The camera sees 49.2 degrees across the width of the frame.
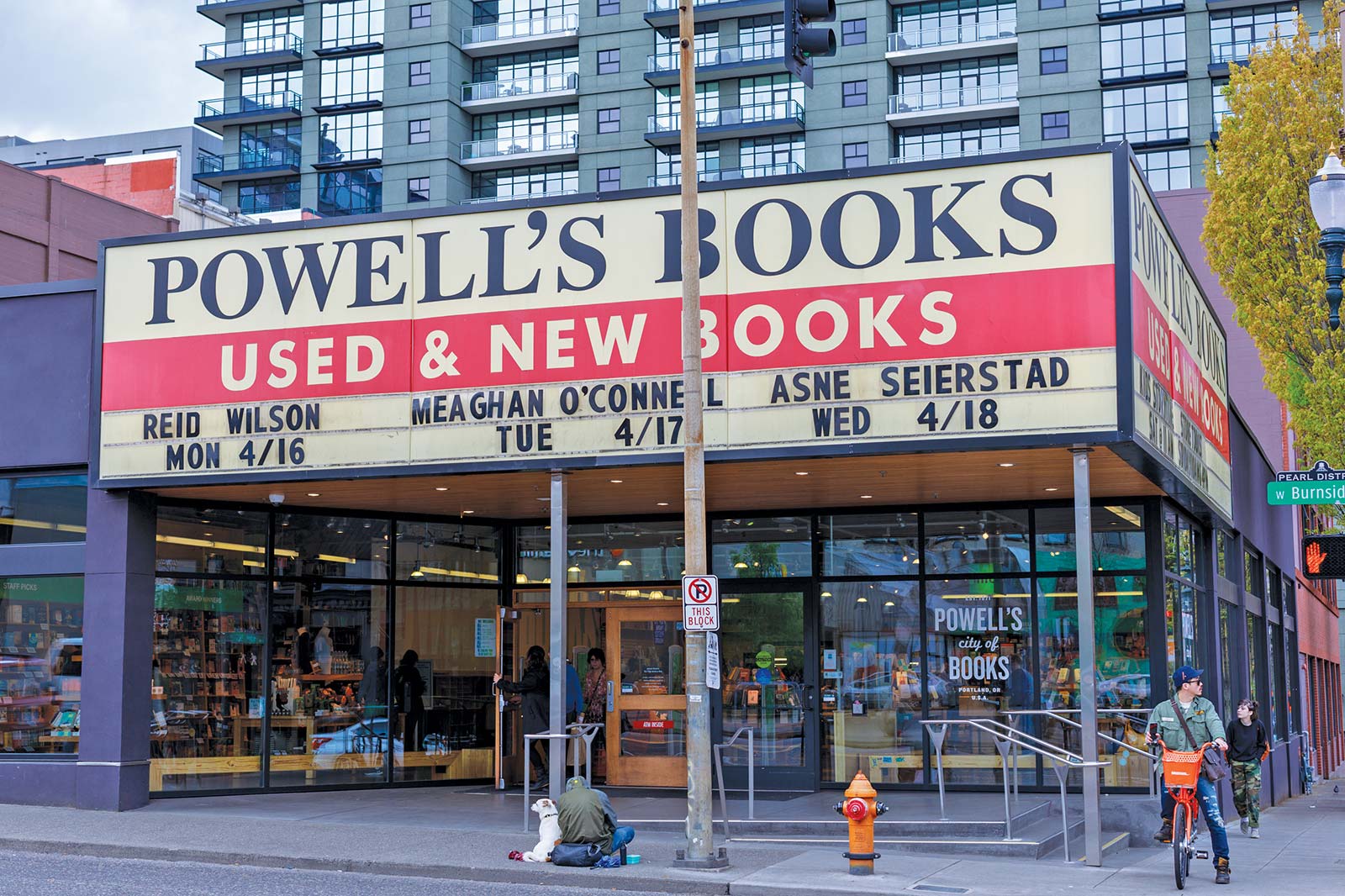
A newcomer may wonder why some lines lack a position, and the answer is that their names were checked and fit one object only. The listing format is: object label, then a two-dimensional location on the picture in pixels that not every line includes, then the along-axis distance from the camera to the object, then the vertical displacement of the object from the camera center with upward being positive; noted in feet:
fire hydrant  42.01 -6.07
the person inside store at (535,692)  60.34 -3.13
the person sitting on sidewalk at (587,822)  43.73 -6.12
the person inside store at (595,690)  63.10 -3.17
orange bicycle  41.52 -5.07
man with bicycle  42.42 -3.31
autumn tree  80.59 +21.29
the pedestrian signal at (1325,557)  51.34 +1.96
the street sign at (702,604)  42.65 +0.32
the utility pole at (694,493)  42.67 +3.61
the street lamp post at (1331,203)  54.19 +15.08
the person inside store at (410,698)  64.49 -3.59
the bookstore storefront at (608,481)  45.85 +4.89
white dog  44.16 -6.49
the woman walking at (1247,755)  62.39 -6.15
